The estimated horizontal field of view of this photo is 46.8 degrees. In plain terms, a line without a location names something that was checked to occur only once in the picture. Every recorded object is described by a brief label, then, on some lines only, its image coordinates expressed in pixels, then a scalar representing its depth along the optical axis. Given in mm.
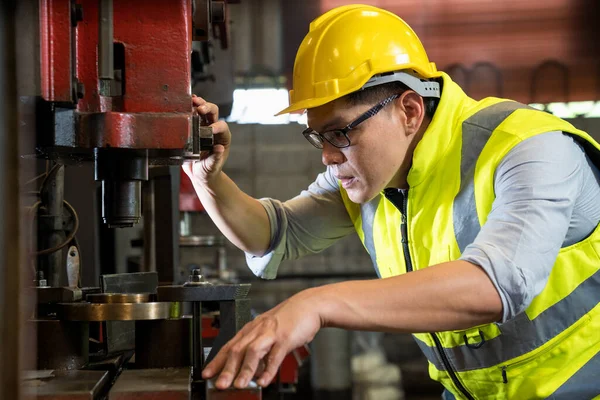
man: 1065
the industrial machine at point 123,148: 1024
